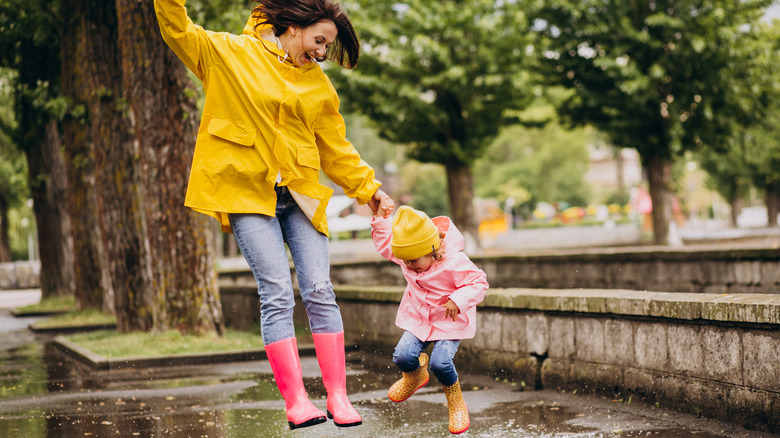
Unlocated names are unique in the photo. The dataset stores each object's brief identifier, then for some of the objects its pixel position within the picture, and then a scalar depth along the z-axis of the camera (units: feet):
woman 13.48
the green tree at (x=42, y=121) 49.14
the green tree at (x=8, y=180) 117.52
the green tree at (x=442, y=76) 87.35
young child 15.69
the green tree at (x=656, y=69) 84.07
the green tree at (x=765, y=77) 85.10
